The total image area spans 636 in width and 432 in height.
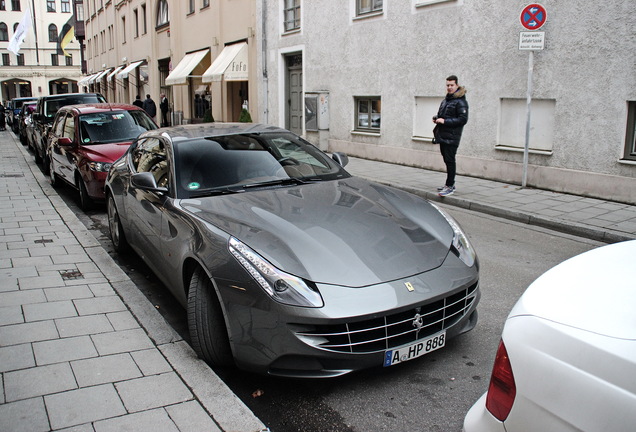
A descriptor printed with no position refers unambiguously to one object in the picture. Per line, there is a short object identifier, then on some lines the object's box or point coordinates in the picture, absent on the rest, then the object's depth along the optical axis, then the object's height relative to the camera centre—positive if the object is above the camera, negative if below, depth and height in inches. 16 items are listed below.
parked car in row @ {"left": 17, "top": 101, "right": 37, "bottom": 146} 868.9 -19.0
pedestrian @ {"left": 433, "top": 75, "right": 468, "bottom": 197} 381.4 -10.9
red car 345.4 -22.1
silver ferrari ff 125.3 -36.9
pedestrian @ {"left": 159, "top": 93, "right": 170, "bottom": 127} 1034.4 -0.5
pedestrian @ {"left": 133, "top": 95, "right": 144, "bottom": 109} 1049.0 +7.6
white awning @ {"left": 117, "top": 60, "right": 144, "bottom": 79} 1365.7 +88.0
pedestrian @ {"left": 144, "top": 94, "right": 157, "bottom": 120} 957.0 +1.2
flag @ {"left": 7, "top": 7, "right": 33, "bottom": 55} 1774.1 +217.8
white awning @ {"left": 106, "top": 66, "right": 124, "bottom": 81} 1552.2 +89.3
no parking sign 365.7 +57.1
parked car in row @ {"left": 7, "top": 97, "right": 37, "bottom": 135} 1163.9 -12.2
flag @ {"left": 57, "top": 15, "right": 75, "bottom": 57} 2121.1 +265.3
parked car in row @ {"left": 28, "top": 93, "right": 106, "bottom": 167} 597.3 +1.6
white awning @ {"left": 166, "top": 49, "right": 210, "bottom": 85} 978.1 +68.3
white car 65.3 -30.5
